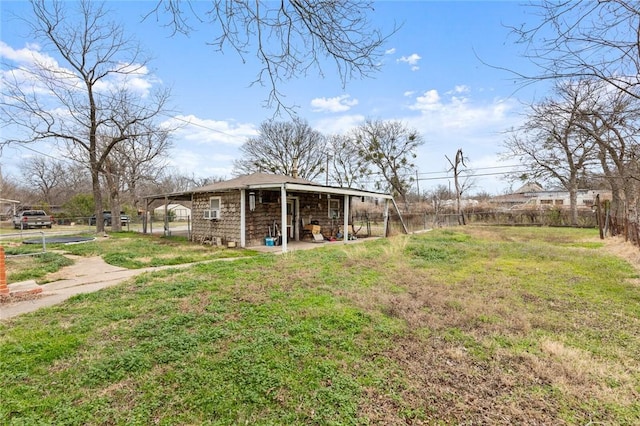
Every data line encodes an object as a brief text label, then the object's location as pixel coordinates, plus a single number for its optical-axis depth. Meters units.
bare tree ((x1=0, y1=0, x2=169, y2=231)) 13.21
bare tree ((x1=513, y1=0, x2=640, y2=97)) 2.47
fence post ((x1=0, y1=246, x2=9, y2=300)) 4.59
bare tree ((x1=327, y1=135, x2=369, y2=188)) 31.88
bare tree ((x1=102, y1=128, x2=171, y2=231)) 17.77
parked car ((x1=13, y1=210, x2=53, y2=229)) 19.78
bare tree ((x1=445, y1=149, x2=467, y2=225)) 24.97
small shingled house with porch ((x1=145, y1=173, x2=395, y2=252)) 11.27
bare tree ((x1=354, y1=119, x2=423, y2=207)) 29.64
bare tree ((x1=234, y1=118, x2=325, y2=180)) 29.98
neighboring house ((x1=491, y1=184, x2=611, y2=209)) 35.15
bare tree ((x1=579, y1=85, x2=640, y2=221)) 3.96
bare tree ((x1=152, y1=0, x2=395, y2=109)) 2.41
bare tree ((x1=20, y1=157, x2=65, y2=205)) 33.78
